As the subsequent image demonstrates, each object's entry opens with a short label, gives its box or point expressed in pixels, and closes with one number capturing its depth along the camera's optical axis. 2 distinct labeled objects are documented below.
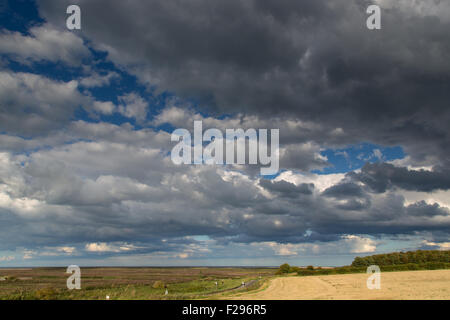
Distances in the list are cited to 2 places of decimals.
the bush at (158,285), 82.82
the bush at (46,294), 56.25
